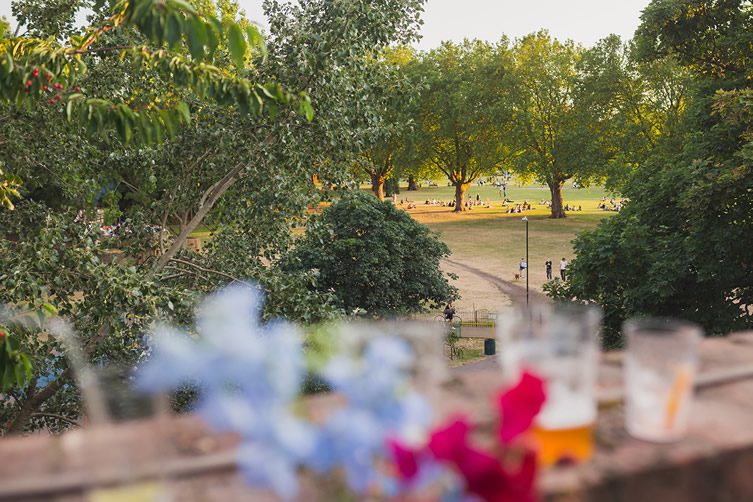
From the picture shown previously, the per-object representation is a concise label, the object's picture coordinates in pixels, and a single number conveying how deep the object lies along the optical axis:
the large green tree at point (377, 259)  21.95
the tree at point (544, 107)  48.91
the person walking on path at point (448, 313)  25.66
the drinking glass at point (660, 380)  1.48
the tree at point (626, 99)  37.78
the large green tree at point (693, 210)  14.05
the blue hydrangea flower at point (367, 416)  1.03
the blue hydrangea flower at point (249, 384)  1.02
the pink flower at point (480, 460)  1.02
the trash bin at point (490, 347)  22.14
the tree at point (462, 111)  51.44
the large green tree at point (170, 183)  7.59
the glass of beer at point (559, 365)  1.36
